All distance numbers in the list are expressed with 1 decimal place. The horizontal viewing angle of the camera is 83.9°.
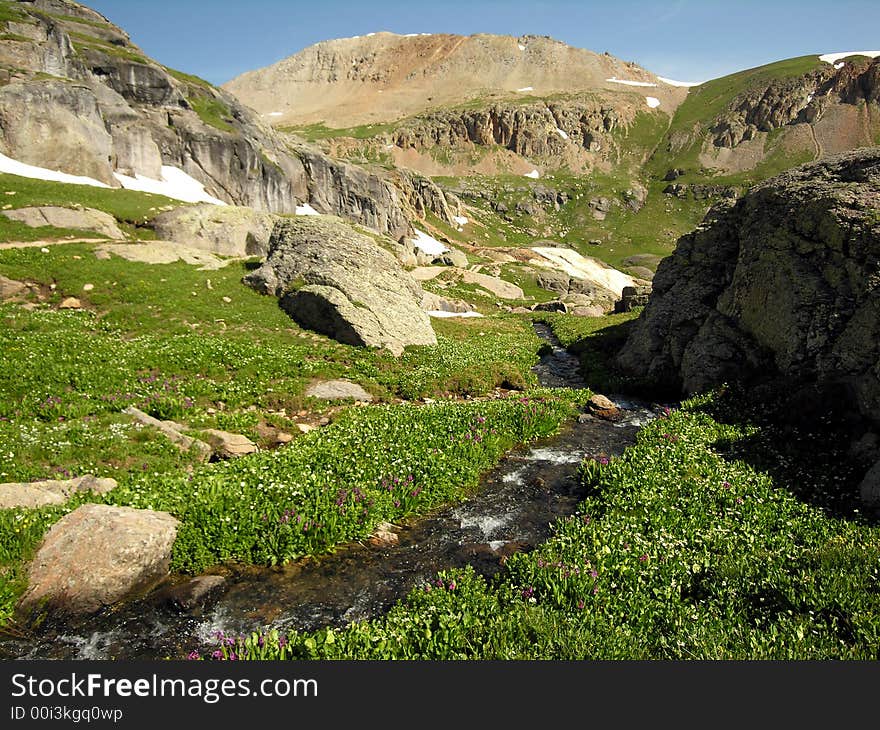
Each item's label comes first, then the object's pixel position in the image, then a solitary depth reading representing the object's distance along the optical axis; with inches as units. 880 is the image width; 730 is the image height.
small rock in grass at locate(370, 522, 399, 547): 477.1
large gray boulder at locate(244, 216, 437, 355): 1157.1
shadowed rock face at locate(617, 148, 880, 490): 693.3
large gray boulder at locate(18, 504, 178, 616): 362.9
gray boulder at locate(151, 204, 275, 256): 1819.6
